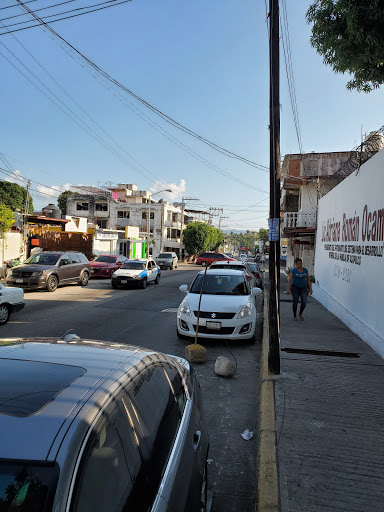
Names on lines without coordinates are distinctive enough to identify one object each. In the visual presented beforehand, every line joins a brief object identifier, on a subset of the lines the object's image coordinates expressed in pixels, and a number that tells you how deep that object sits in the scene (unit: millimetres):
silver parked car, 1469
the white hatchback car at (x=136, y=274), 19078
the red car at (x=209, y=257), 42000
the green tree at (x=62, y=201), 75188
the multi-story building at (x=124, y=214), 61219
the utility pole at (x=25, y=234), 25234
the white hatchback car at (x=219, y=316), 8258
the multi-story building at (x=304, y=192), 25297
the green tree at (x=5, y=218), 21078
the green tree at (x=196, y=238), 60031
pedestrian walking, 10617
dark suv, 16578
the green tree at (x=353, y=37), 5176
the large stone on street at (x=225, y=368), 6480
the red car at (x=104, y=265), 24281
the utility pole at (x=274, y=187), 6344
